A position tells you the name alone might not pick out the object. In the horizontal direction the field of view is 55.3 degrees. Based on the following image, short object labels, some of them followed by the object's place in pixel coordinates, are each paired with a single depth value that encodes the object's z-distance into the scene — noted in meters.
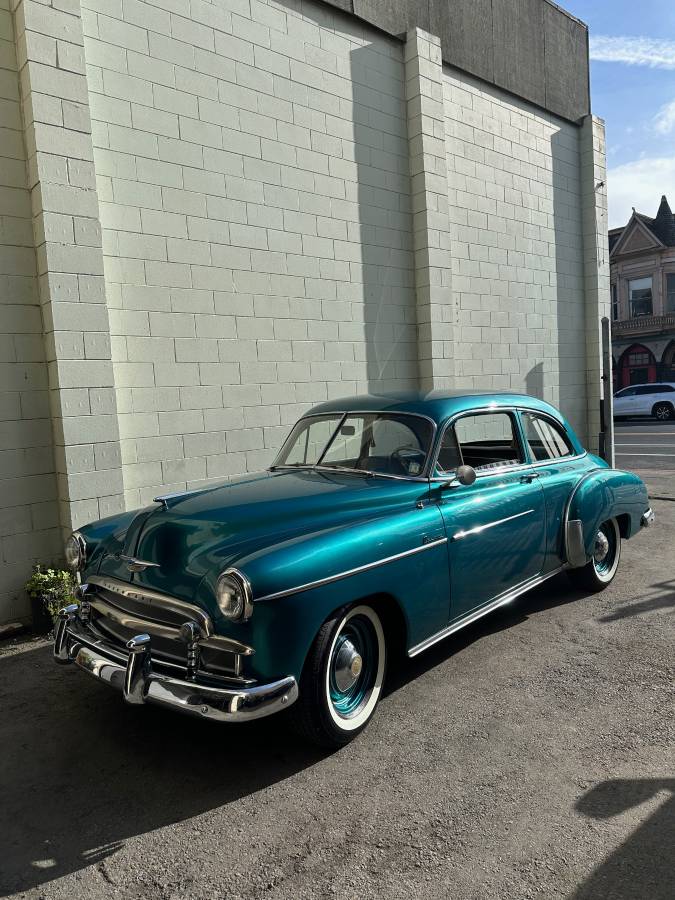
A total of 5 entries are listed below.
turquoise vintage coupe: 2.77
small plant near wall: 5.04
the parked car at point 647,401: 24.19
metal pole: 9.44
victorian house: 31.92
